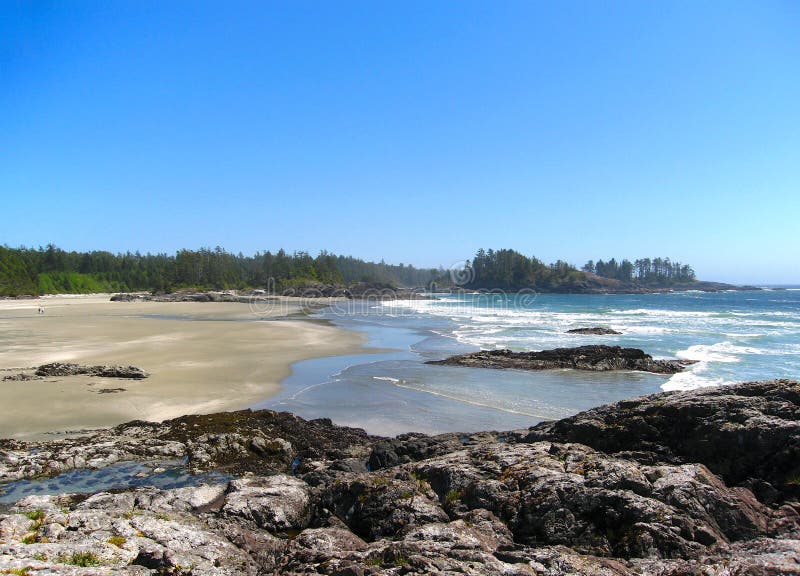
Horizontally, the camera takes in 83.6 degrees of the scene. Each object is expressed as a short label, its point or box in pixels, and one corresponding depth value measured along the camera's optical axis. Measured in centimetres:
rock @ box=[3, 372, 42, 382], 1622
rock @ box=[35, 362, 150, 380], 1717
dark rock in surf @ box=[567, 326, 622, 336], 3800
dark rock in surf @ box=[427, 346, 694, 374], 2260
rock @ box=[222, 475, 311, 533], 668
